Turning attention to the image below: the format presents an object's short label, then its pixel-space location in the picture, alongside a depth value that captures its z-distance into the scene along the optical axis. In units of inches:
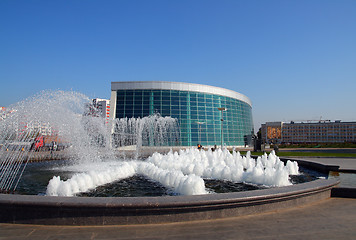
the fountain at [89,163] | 297.1
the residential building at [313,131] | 5078.7
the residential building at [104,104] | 5162.4
